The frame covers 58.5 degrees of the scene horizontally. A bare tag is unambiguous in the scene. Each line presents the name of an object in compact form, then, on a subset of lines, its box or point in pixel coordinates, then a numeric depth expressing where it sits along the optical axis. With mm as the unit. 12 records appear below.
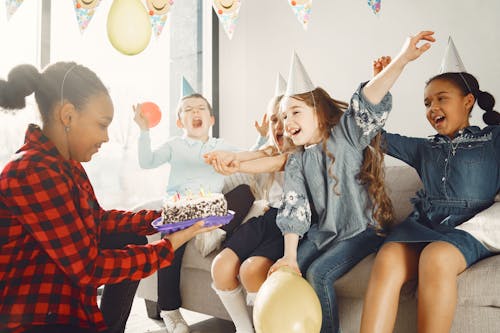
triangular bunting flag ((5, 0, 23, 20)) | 2207
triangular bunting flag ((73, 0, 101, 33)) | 2348
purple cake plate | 1345
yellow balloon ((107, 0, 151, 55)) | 2281
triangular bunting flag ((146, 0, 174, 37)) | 2645
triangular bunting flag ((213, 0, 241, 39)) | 2939
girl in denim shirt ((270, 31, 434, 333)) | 1520
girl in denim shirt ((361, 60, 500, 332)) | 1330
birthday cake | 1444
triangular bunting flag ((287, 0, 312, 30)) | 2781
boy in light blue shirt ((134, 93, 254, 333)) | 2279
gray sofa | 1361
